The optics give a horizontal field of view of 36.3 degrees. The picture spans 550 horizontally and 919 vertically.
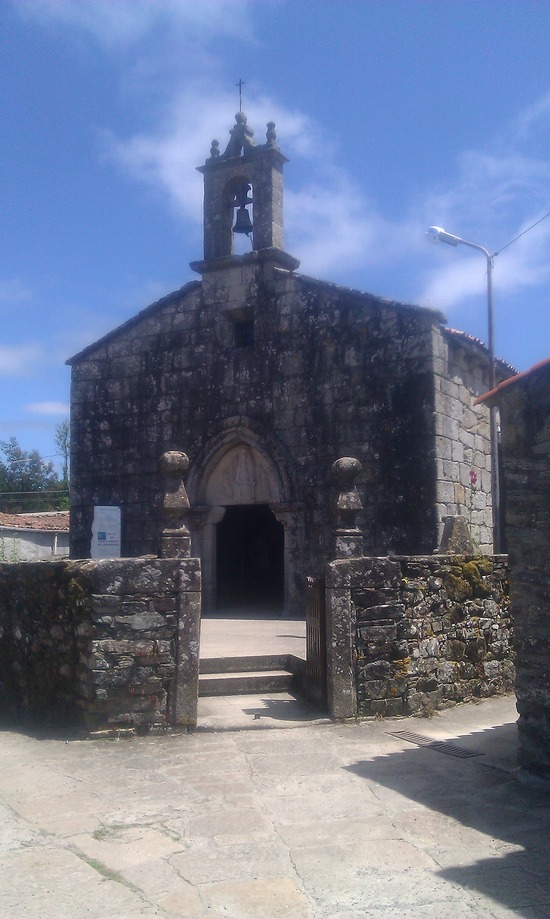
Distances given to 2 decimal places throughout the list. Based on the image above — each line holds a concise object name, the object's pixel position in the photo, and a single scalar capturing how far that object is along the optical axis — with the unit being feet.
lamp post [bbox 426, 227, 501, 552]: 43.78
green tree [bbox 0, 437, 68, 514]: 172.76
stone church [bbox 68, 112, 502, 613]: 40.75
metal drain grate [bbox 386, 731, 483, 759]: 21.40
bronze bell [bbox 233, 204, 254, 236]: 48.14
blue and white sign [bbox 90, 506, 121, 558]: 46.62
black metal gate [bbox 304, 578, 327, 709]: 25.40
